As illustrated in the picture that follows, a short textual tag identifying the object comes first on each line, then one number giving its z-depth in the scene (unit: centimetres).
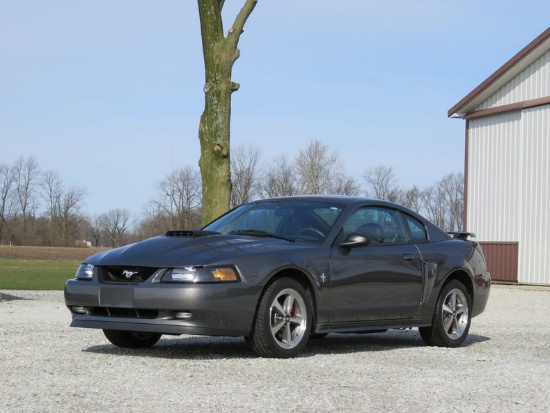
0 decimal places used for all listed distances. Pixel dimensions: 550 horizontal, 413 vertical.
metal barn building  2727
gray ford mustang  808
